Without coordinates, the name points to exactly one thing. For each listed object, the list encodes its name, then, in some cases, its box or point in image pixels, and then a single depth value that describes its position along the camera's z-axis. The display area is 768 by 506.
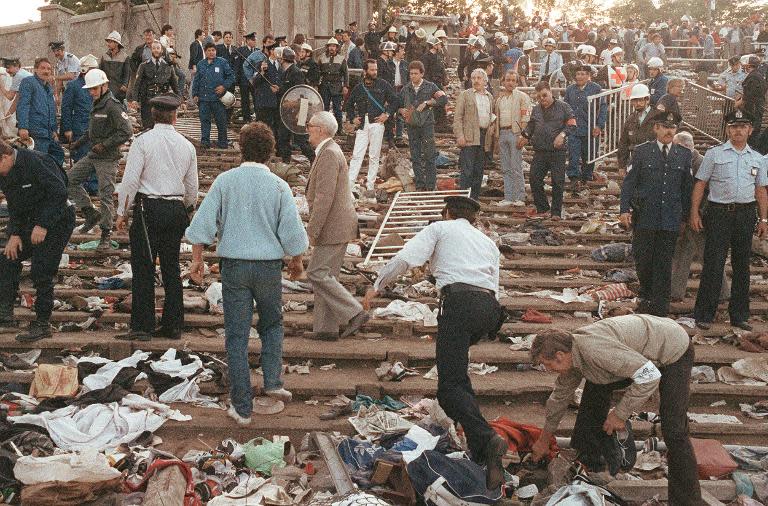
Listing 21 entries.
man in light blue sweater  6.67
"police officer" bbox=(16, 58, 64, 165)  12.34
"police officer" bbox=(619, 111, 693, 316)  9.39
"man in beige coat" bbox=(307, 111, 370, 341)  8.12
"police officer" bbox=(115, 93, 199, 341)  7.95
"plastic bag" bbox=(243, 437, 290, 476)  6.46
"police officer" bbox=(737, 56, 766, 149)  15.48
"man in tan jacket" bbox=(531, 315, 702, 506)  5.78
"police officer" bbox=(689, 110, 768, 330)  9.34
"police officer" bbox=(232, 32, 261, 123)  18.48
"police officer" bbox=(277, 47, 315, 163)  15.50
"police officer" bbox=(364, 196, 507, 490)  6.19
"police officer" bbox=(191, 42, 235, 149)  16.39
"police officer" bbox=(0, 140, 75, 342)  8.02
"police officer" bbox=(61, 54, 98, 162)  12.99
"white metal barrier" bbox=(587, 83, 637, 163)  15.31
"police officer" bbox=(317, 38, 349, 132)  17.78
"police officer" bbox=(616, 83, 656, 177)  12.41
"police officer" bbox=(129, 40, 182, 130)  15.11
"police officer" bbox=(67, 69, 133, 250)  10.53
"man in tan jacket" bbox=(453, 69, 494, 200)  13.27
